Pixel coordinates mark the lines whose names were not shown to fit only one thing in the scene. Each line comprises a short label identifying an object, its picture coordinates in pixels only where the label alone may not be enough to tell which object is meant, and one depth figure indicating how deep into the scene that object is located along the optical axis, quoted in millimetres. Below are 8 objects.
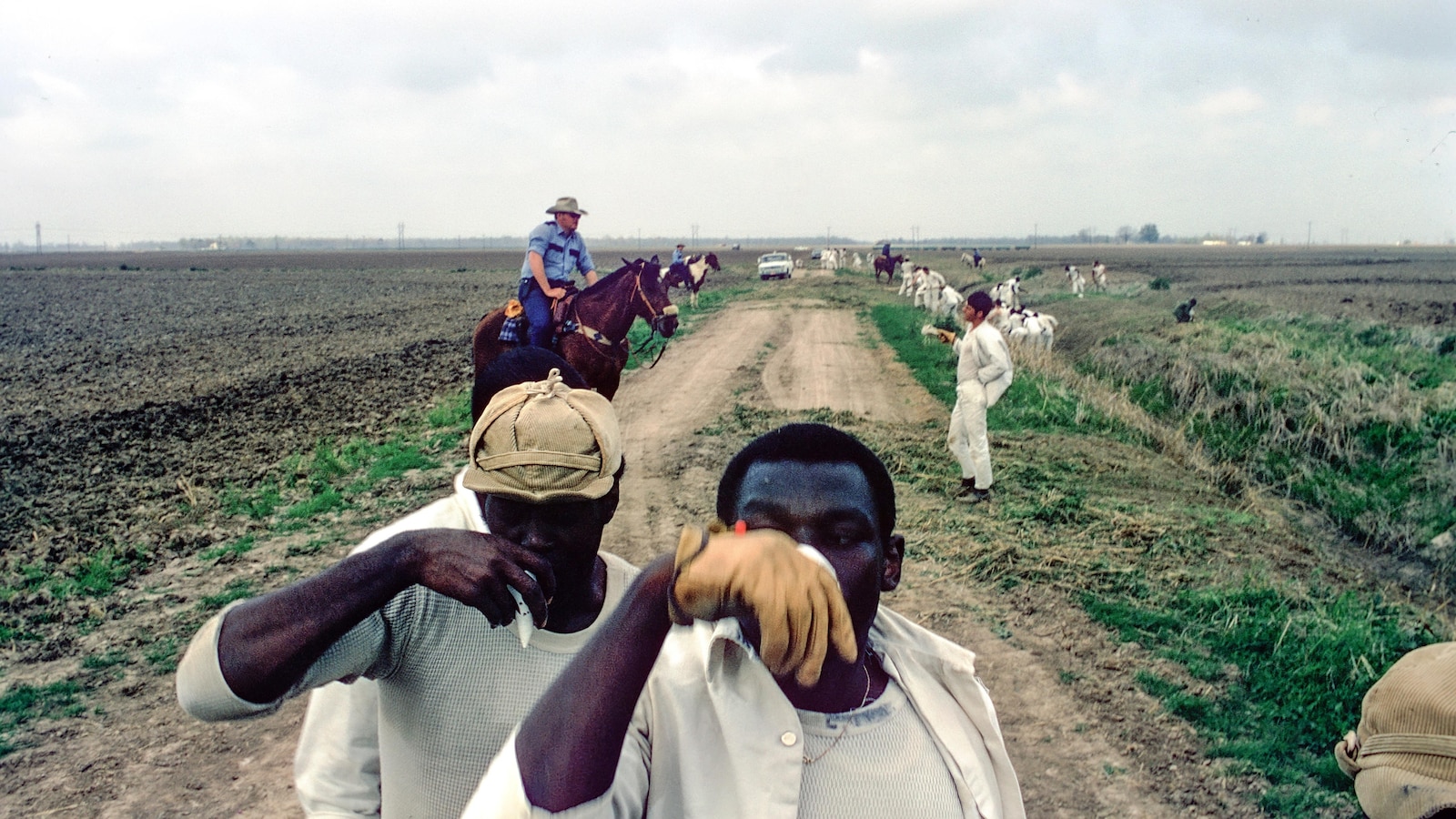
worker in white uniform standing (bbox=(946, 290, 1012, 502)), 8734
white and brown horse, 27016
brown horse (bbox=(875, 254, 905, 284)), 42344
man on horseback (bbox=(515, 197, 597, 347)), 10039
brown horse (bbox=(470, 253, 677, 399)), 10047
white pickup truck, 43562
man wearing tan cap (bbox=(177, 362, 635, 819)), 1736
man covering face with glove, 1115
